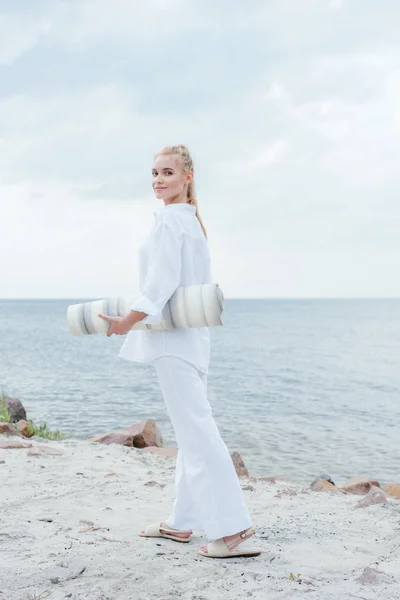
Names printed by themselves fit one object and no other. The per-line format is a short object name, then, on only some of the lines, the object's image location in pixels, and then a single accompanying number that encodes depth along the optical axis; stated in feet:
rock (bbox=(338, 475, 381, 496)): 24.07
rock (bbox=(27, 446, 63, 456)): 21.42
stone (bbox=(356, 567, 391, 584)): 11.21
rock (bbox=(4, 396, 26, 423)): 37.58
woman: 11.63
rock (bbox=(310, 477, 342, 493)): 21.14
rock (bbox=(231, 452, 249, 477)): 25.16
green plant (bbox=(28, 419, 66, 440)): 30.45
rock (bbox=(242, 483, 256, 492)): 19.21
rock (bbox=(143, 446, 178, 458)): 26.76
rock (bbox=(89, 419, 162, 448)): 28.14
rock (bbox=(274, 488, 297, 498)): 18.48
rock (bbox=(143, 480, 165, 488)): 18.85
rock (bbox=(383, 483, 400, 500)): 25.14
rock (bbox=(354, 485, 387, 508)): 17.12
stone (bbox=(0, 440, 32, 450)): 22.20
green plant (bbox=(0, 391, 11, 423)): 33.35
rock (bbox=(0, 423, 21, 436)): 27.32
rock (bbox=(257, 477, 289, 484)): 21.47
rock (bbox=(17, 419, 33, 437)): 30.25
